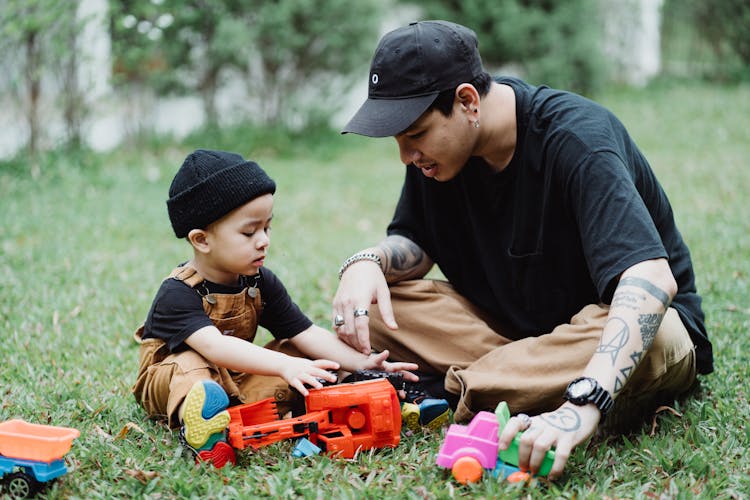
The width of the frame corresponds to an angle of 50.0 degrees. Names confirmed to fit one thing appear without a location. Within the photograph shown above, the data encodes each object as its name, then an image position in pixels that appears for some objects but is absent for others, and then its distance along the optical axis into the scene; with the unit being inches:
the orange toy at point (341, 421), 100.4
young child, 103.3
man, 90.2
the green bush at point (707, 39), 513.7
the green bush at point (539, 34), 456.1
